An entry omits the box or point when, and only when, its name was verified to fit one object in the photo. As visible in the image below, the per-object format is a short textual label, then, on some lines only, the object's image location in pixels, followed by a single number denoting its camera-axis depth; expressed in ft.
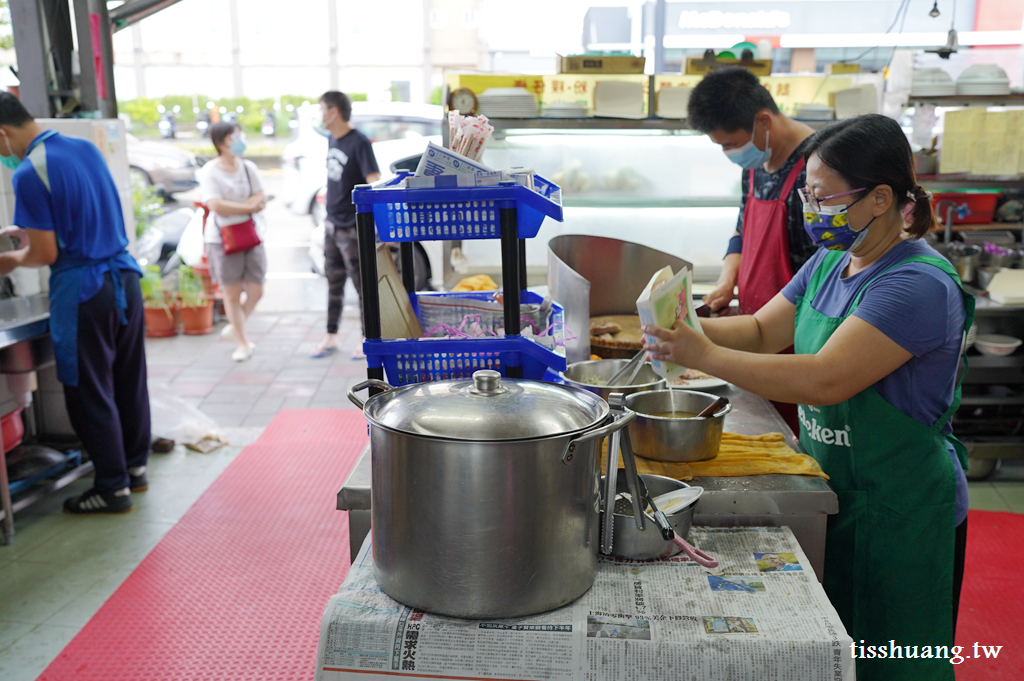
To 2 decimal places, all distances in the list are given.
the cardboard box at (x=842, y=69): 14.61
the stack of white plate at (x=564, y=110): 13.04
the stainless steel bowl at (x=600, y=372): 7.27
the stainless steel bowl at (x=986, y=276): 13.37
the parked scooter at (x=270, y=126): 71.21
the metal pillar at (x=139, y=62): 73.36
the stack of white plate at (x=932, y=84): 13.73
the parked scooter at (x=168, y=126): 70.38
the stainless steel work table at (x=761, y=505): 5.52
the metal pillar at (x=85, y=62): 13.94
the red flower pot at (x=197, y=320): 22.09
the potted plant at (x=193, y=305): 22.04
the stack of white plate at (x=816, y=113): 13.61
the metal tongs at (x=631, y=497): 4.46
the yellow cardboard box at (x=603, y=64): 13.76
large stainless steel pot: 3.85
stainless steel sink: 10.95
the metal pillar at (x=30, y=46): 13.26
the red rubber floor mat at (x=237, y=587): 8.45
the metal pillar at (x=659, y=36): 20.75
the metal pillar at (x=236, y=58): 72.08
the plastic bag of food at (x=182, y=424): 14.85
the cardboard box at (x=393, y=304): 6.26
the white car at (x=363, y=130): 27.48
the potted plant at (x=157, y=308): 21.57
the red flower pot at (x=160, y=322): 21.94
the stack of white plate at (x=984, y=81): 13.71
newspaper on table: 4.14
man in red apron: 9.02
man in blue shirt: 10.78
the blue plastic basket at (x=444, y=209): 5.62
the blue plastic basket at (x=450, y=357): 5.97
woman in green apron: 5.24
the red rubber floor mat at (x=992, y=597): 8.50
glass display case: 14.11
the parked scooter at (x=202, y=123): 67.01
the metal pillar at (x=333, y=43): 69.26
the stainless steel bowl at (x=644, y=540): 4.78
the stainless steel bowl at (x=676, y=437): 5.90
